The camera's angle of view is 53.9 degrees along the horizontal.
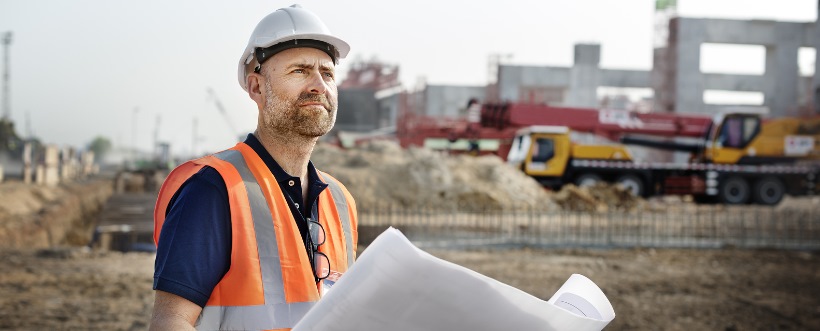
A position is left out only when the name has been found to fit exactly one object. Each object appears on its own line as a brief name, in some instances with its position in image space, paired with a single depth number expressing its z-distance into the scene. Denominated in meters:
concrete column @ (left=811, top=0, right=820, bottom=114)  34.50
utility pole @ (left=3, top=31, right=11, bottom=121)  40.09
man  1.45
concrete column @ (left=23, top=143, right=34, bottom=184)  28.45
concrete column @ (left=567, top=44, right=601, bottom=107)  39.66
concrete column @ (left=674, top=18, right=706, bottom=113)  36.72
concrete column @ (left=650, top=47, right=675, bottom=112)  38.12
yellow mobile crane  22.14
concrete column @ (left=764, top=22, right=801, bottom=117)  36.91
